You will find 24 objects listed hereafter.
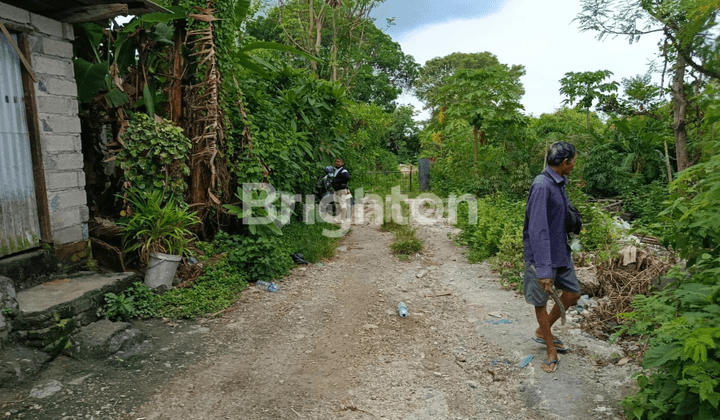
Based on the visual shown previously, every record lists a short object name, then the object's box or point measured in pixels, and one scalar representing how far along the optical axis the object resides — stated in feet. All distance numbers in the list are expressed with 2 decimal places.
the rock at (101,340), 13.19
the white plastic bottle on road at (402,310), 18.11
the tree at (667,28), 23.39
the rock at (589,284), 17.62
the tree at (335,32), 58.85
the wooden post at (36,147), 15.58
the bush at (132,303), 15.29
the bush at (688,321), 8.00
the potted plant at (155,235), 17.67
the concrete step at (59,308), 12.84
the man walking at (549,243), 12.26
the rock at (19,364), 11.60
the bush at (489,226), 24.95
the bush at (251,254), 21.01
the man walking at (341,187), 34.37
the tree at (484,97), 37.78
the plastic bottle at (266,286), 20.38
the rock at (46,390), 11.36
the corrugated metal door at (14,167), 14.89
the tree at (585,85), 40.45
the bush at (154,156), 18.26
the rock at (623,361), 12.77
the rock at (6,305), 12.57
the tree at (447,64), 115.14
